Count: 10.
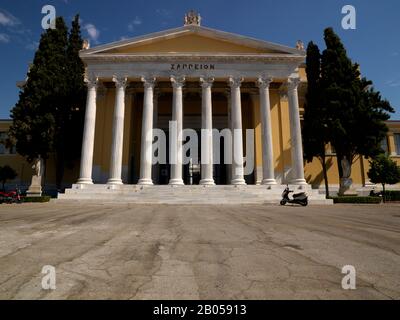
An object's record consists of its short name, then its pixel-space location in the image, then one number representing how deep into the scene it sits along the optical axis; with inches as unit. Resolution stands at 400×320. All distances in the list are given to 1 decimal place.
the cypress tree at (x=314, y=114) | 1009.5
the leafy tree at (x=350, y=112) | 969.5
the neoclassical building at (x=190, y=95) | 965.2
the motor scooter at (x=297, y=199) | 743.7
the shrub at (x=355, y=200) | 889.5
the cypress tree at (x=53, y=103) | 1008.9
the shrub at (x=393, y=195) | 1183.8
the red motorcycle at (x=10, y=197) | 853.5
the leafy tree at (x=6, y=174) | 1273.4
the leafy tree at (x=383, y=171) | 1107.9
